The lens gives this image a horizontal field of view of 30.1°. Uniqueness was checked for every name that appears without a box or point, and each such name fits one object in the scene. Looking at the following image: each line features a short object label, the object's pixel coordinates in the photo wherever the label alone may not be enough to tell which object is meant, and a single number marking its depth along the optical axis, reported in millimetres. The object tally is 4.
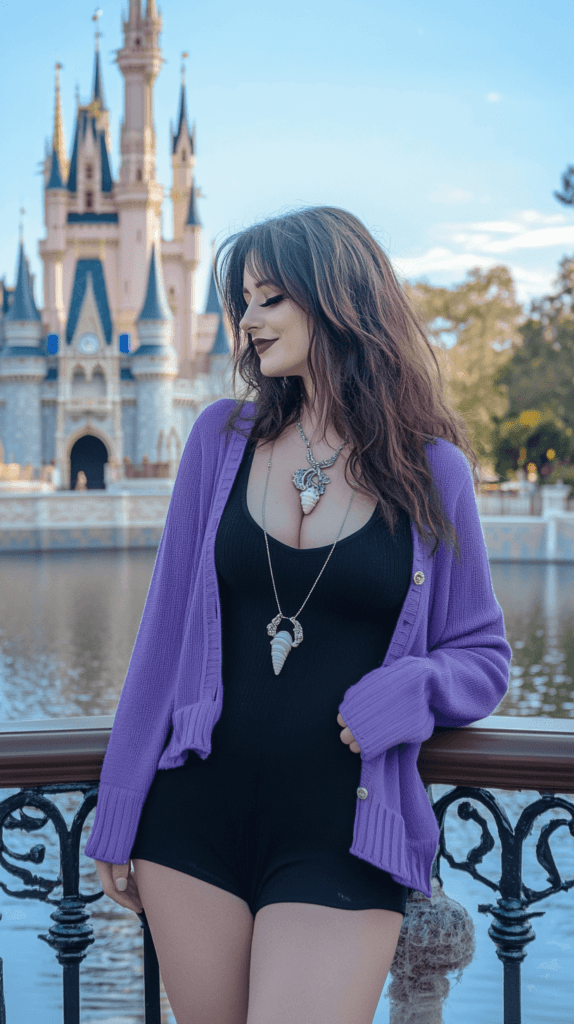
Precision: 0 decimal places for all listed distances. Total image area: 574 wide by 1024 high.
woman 1445
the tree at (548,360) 29062
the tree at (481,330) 34844
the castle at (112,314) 46250
